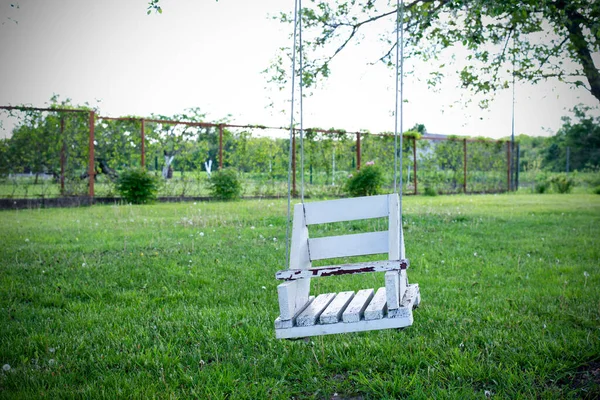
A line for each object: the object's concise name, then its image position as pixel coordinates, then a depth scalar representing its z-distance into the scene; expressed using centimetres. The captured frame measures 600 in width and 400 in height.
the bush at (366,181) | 1602
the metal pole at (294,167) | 1678
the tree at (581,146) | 3494
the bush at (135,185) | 1402
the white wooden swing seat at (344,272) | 273
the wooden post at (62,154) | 1388
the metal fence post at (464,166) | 2163
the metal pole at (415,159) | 1988
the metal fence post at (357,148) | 1808
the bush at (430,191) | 1983
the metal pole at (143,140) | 1504
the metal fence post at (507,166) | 2345
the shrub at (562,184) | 2236
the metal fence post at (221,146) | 1605
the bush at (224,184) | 1530
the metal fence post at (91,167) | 1416
